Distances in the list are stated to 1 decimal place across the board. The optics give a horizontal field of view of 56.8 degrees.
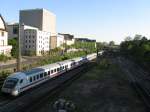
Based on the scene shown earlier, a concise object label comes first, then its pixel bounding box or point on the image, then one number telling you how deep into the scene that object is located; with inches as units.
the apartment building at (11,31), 2599.0
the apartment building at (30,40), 2576.6
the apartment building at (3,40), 1755.6
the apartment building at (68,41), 4031.6
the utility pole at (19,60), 826.7
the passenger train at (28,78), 612.7
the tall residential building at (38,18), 3502.9
